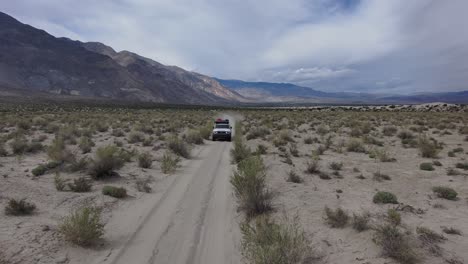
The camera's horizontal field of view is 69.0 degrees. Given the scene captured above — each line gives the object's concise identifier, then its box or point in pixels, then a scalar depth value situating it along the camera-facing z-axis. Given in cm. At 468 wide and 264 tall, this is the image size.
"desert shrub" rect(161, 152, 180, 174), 1318
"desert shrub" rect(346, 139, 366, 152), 1809
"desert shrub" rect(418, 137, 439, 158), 1559
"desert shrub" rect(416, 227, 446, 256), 575
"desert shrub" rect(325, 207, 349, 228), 717
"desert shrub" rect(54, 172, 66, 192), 970
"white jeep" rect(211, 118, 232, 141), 2480
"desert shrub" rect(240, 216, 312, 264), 493
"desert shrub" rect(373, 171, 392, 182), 1166
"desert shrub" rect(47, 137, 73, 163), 1316
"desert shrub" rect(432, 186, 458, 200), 920
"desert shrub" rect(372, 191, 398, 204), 885
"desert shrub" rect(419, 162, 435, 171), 1309
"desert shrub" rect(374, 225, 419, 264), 540
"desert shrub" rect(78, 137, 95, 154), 1664
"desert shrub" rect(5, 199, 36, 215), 751
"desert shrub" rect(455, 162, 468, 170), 1299
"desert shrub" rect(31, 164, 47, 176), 1125
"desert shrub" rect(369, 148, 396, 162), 1512
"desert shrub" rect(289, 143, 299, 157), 1700
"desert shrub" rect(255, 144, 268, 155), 1721
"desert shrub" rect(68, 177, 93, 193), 975
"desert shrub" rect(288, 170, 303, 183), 1144
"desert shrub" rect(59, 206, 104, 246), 636
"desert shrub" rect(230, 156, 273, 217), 832
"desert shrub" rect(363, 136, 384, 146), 2044
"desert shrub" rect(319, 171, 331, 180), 1195
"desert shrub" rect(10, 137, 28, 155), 1520
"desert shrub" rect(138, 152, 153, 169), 1376
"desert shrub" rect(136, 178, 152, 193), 1042
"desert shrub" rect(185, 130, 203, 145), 2275
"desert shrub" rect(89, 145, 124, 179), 1150
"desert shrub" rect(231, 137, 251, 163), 1513
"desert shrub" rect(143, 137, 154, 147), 1989
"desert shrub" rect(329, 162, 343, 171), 1334
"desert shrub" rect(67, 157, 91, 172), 1213
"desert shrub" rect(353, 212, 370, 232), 675
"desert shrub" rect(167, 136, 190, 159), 1734
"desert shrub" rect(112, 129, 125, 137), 2426
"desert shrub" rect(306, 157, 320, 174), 1285
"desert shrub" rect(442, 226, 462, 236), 663
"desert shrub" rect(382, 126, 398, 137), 2496
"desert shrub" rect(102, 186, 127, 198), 954
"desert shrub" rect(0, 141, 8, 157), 1454
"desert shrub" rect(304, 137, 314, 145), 2172
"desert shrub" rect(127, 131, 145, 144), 2128
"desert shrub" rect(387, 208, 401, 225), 696
